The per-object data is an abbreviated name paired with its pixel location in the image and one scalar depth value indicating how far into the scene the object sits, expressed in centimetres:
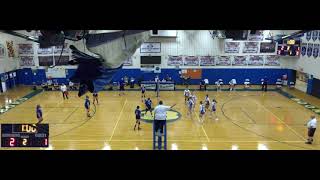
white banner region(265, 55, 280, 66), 2902
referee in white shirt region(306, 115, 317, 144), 1416
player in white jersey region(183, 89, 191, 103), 2173
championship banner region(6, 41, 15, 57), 2738
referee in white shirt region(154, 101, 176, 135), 1119
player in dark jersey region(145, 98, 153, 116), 1855
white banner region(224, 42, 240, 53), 2930
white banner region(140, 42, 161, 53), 2902
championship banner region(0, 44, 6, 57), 2614
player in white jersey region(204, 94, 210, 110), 1931
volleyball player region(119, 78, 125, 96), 2672
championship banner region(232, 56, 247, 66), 2945
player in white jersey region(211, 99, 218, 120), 1872
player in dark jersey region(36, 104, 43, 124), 1661
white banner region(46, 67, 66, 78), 2862
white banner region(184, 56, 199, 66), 2939
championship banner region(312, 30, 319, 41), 2388
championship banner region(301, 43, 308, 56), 2605
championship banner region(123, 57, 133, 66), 2900
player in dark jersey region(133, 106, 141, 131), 1591
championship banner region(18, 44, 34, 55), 2900
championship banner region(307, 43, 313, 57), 2501
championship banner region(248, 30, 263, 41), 2861
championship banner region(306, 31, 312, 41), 2491
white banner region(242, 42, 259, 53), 2923
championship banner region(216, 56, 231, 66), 2939
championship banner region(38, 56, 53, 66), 2889
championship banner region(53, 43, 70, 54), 2876
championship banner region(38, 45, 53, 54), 2880
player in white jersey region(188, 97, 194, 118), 1866
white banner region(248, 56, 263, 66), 2933
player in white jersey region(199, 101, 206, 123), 1767
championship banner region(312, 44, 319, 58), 2404
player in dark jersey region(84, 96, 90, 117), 1867
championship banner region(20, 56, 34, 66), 2912
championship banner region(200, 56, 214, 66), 2939
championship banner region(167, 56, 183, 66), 2939
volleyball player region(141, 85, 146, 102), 2326
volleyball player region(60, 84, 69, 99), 2353
